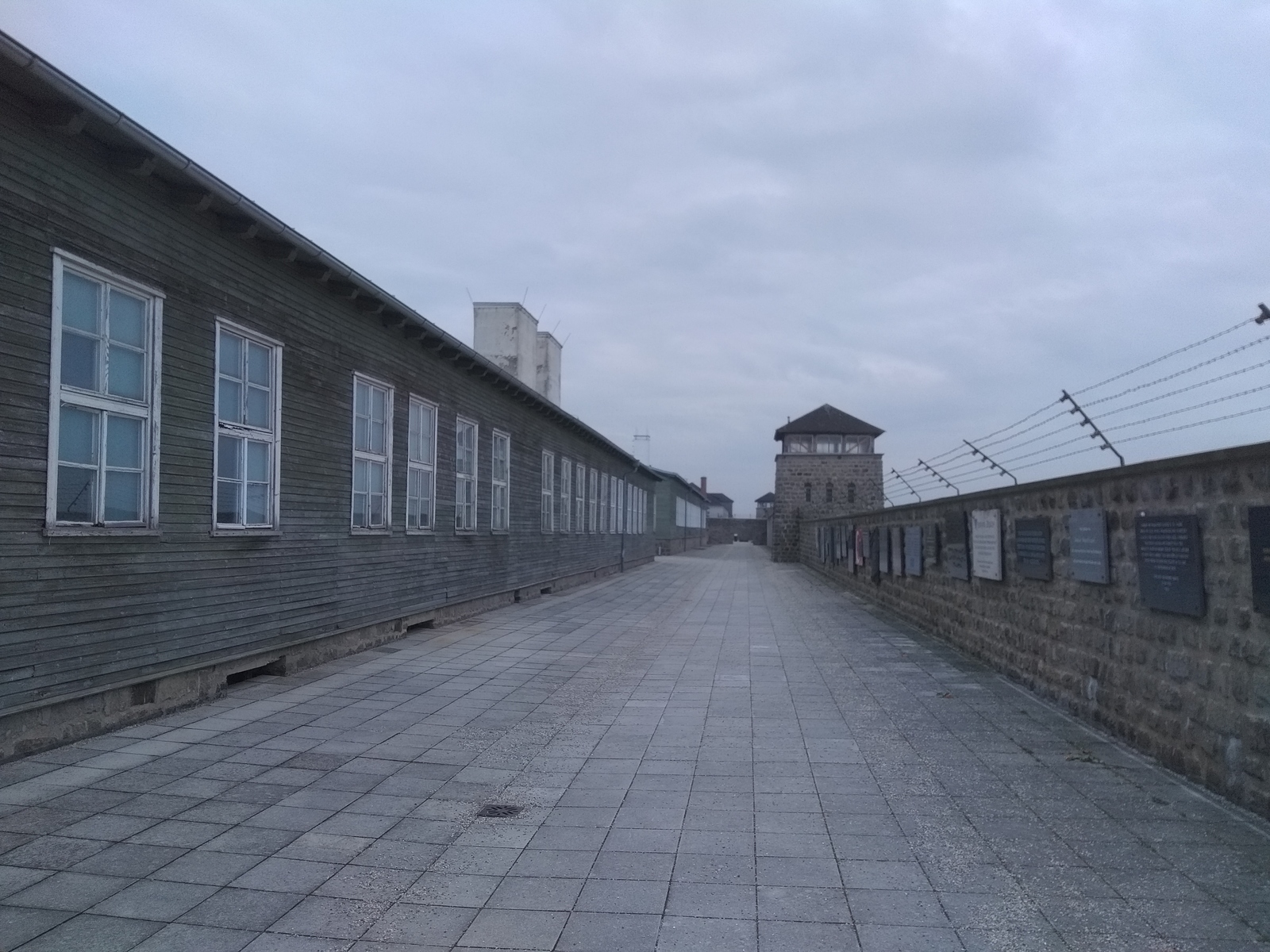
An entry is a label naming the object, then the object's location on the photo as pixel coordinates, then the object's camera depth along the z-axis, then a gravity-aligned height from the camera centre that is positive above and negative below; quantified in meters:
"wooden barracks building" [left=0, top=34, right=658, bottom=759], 6.66 +0.95
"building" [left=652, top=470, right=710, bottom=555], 58.12 +1.38
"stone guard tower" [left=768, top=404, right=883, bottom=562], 53.19 +3.30
